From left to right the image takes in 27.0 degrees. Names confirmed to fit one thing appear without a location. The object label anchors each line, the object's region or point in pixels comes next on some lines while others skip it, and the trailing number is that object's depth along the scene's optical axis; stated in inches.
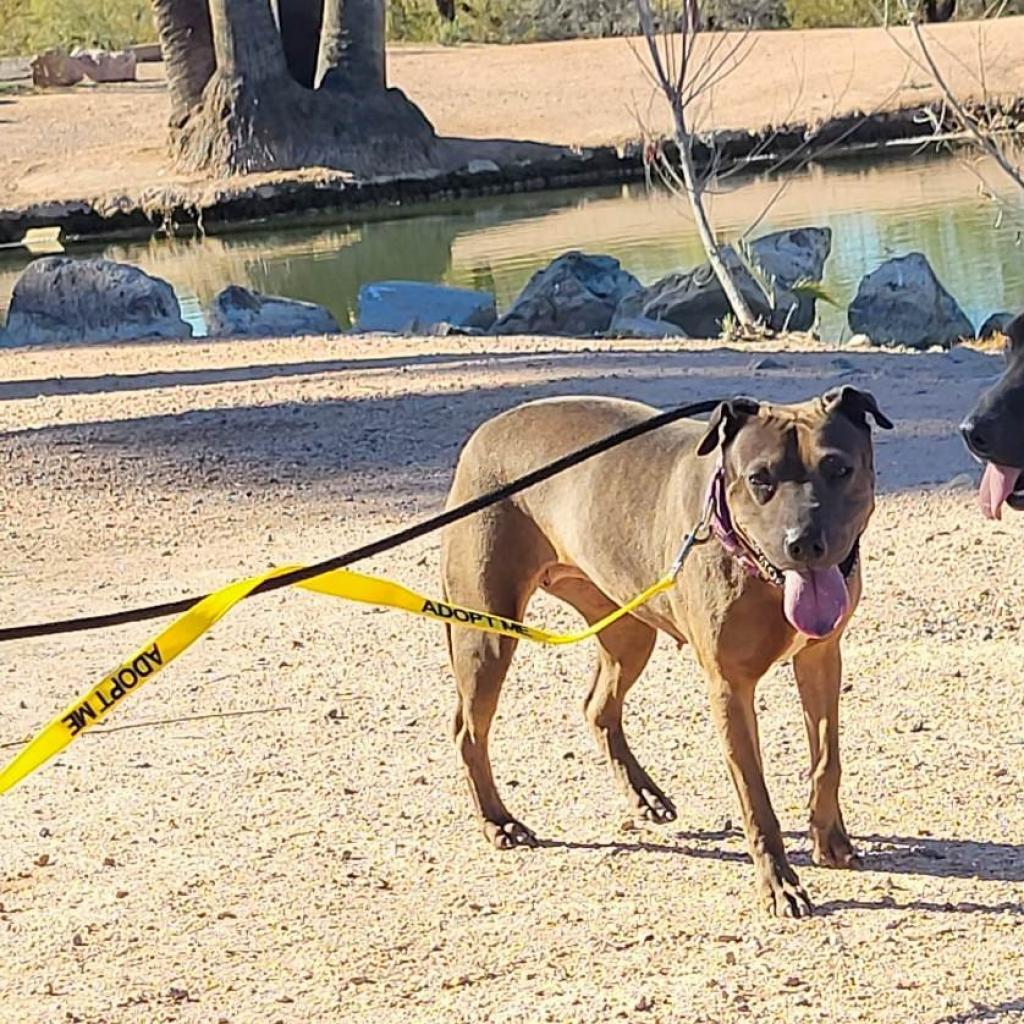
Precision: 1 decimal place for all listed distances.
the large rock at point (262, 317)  786.2
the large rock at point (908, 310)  687.7
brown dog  179.0
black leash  179.8
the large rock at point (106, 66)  2017.7
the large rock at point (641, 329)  712.4
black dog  205.5
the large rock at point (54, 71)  1979.6
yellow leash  176.1
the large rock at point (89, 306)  794.8
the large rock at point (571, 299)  757.9
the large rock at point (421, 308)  781.3
